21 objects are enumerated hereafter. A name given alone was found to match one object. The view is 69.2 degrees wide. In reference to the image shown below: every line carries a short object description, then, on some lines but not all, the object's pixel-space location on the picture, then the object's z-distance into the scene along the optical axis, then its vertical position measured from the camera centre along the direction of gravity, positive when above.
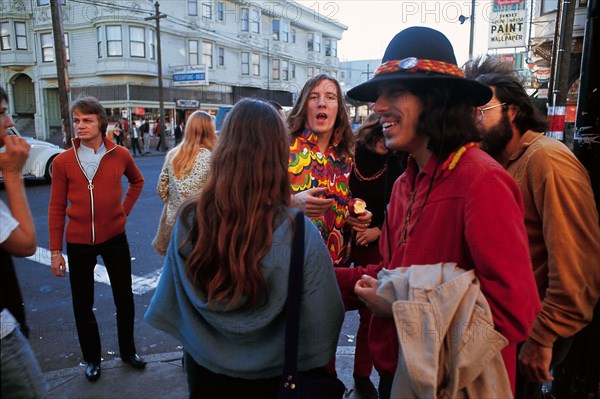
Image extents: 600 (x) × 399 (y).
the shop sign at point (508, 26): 17.06 +3.96
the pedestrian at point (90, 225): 3.30 -0.77
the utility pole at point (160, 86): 25.12 +2.21
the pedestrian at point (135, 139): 24.92 -0.88
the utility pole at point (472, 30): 22.79 +5.31
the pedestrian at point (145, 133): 26.89 -0.57
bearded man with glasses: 1.86 -0.51
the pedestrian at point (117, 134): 21.53 -0.53
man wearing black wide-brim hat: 1.26 -0.35
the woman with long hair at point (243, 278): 1.63 -0.57
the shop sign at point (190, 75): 28.83 +3.23
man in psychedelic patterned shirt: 3.02 -0.21
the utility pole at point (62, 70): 14.79 +1.86
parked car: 12.27 -1.06
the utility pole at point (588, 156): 2.53 -0.17
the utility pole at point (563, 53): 9.01 +1.61
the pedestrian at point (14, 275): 1.54 -0.56
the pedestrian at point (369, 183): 3.23 -0.43
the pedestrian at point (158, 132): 27.35 -0.56
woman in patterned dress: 3.61 -0.38
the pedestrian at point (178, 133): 27.36 -0.56
